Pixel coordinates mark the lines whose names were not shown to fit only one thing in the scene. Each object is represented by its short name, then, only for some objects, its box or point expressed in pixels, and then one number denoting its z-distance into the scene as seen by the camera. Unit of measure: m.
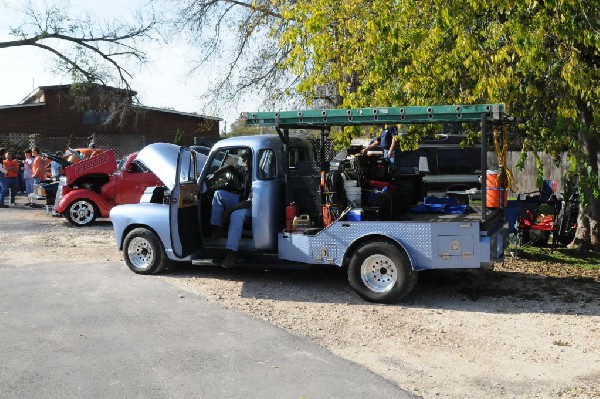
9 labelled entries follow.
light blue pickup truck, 8.07
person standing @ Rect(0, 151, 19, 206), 21.16
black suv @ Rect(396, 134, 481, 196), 19.08
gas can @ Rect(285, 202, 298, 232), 8.88
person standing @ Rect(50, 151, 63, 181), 20.05
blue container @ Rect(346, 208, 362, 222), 8.48
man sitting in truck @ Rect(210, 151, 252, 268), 9.25
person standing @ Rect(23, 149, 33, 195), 22.72
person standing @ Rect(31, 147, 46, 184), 21.17
